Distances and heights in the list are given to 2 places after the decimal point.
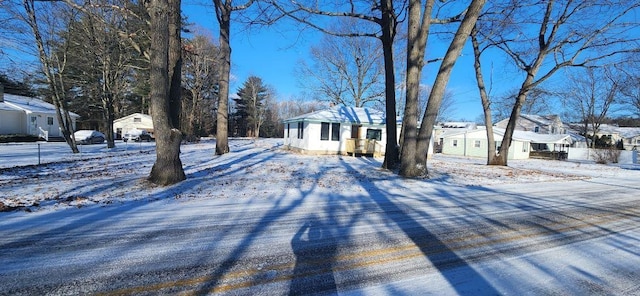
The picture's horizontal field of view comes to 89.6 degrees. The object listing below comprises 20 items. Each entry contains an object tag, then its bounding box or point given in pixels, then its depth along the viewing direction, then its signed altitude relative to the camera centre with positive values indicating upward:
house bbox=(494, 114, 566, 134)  53.50 +3.39
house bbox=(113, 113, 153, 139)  44.34 +1.92
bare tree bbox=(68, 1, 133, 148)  18.09 +4.64
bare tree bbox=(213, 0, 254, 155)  15.93 +3.34
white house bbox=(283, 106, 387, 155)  20.39 +0.48
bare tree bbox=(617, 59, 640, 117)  14.93 +3.22
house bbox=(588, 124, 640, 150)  58.08 +2.12
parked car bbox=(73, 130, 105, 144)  27.34 -0.19
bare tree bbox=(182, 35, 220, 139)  34.12 +6.76
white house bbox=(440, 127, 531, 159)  35.44 -0.06
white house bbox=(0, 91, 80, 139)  28.31 +1.55
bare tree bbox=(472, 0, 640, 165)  15.83 +4.83
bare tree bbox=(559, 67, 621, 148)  39.19 +4.41
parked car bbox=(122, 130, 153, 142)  33.50 +0.01
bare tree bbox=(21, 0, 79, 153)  16.09 +4.02
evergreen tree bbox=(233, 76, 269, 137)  58.83 +5.77
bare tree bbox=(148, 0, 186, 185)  7.50 +0.84
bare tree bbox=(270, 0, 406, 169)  12.17 +3.45
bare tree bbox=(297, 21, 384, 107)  31.89 +5.72
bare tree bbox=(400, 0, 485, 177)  10.55 +2.21
